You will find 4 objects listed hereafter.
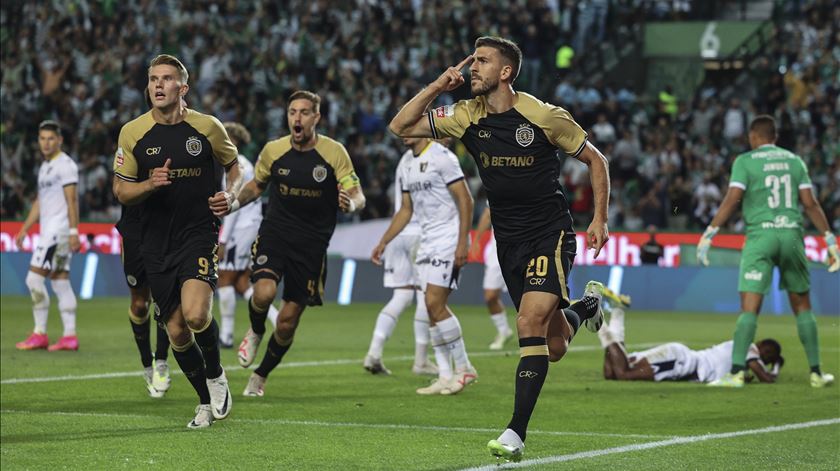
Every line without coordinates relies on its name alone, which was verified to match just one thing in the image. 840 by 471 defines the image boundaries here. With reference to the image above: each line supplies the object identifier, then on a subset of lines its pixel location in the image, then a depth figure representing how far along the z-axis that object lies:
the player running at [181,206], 19.36
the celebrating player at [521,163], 17.39
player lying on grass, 27.55
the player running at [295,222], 23.58
